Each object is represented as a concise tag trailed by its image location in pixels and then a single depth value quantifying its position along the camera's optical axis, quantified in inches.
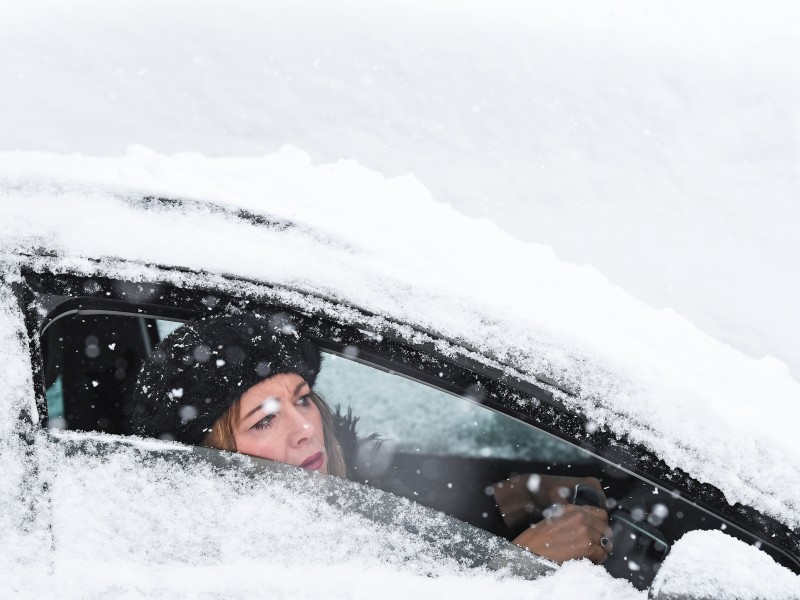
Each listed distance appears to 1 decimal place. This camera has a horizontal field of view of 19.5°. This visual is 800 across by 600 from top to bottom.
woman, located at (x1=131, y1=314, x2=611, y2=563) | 100.0
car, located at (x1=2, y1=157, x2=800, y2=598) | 92.8
